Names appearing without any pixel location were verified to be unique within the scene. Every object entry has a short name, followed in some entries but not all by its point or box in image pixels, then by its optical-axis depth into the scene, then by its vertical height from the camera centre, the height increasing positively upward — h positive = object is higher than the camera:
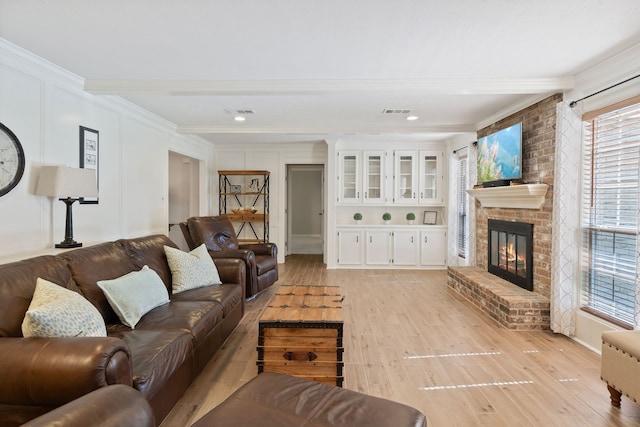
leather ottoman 1.21 -0.78
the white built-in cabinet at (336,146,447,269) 6.07 +0.19
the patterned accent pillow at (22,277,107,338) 1.46 -0.51
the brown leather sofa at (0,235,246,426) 1.29 -0.68
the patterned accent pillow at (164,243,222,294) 2.84 -0.55
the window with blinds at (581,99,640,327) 2.48 +0.00
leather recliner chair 3.95 -0.52
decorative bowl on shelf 6.42 -0.04
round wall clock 2.40 +0.35
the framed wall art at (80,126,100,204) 3.18 +0.56
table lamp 2.60 +0.18
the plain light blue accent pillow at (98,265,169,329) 2.07 -0.58
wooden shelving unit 6.57 +0.20
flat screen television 3.58 +0.64
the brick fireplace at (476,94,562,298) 3.24 +0.45
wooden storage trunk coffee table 2.09 -0.87
